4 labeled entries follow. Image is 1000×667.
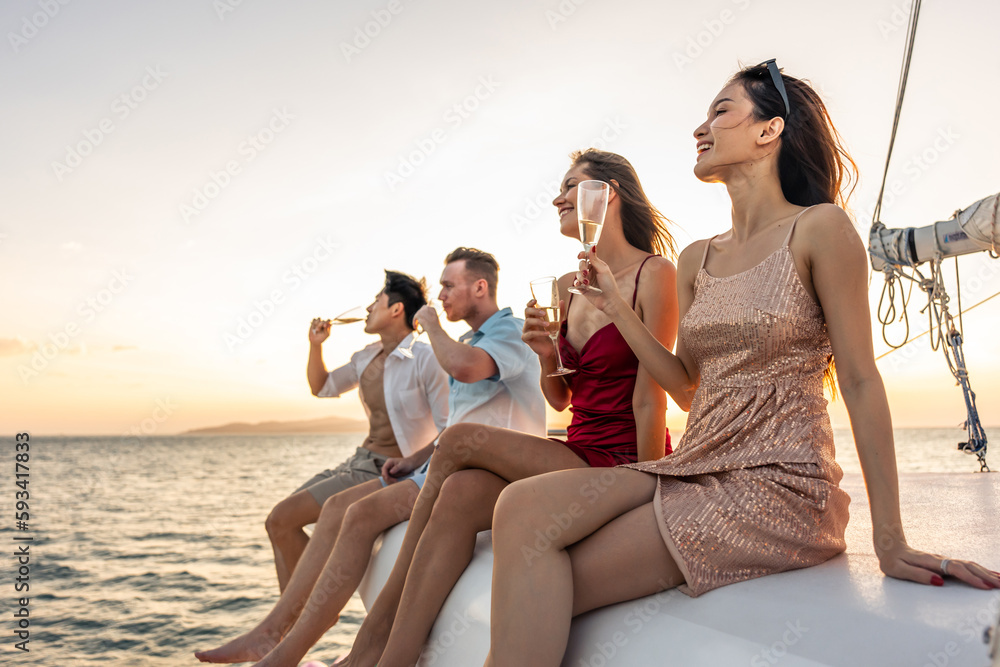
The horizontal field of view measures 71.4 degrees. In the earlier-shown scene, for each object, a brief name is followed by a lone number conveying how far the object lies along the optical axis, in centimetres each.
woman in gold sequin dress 159
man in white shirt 423
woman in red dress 222
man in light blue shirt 310
